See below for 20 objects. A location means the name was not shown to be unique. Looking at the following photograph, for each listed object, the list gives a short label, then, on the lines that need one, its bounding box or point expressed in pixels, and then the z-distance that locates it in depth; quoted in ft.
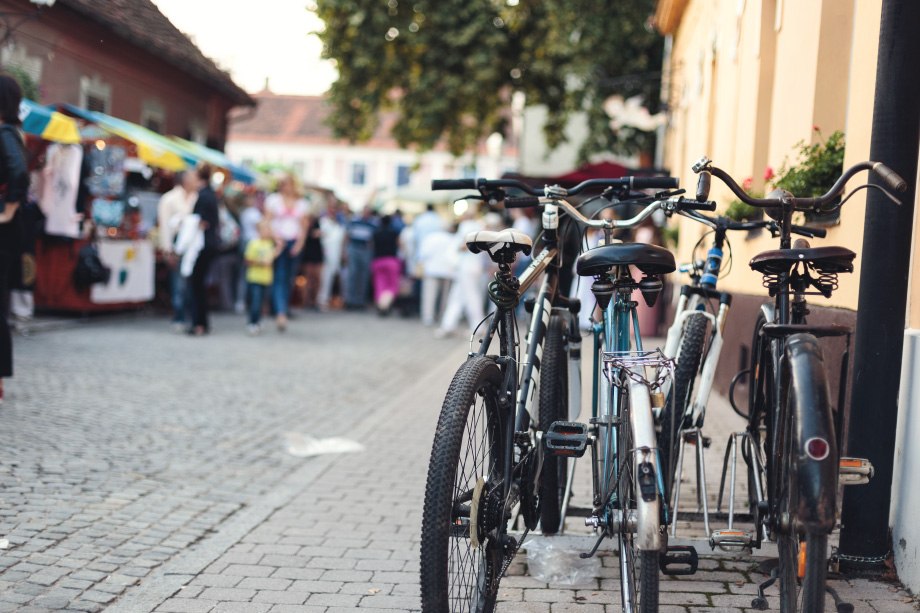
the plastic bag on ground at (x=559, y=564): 14.39
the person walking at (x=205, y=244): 45.29
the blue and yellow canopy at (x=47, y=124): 39.50
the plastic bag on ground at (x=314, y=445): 23.90
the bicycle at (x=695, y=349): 14.20
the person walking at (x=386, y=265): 67.77
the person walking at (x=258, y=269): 47.93
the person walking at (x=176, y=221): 47.24
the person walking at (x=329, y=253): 70.95
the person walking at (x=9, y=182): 24.18
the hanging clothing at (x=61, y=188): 43.29
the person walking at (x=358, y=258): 72.74
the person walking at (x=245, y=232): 60.90
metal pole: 13.82
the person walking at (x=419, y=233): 65.21
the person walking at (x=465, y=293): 53.83
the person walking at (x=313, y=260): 65.46
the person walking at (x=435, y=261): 60.23
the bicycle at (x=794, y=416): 9.89
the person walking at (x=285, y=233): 50.78
